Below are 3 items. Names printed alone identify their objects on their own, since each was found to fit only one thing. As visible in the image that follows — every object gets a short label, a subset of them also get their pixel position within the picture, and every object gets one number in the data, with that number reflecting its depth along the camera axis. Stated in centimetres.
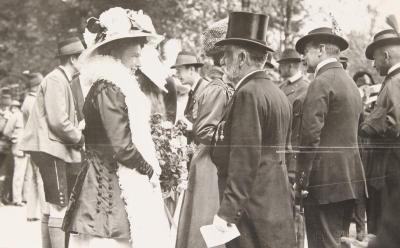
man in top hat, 326
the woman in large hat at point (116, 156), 375
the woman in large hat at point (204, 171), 459
